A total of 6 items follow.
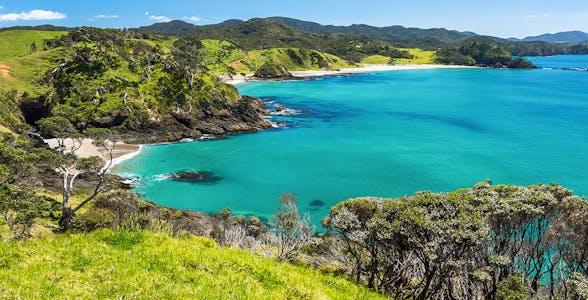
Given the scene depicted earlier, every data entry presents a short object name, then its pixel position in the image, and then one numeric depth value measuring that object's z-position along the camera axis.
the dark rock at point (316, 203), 52.27
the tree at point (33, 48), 134.75
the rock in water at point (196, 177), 61.12
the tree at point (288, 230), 23.39
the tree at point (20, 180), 29.05
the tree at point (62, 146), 33.53
